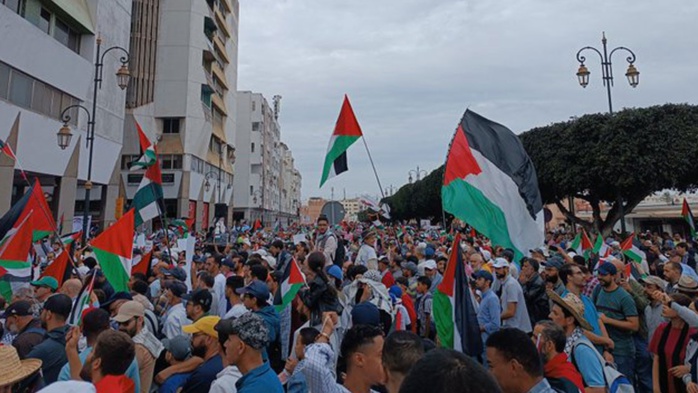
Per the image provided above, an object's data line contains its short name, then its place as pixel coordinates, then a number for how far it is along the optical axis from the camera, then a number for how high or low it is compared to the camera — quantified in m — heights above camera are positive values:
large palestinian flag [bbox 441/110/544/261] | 5.25 +0.49
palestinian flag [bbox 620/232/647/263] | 9.21 -0.53
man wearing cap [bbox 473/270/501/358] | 5.55 -1.10
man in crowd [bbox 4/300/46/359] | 4.29 -0.92
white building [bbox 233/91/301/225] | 63.25 +9.94
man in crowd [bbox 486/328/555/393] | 2.60 -0.82
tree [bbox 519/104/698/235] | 22.25 +3.79
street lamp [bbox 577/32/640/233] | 16.30 +5.72
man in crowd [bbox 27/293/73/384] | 3.58 -0.95
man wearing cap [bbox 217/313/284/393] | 2.79 -0.82
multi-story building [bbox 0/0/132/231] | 19.70 +6.79
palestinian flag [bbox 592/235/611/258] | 10.22 -0.55
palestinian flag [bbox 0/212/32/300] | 6.20 -0.38
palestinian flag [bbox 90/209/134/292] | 5.87 -0.35
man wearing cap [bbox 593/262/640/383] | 5.20 -1.06
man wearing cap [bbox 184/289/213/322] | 4.45 -0.80
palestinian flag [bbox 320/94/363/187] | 8.28 +1.67
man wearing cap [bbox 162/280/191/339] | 4.66 -0.96
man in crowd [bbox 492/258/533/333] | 5.81 -1.07
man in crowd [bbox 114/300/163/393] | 3.56 -0.94
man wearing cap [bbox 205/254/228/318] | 6.07 -0.99
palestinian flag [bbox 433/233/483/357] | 4.05 -0.81
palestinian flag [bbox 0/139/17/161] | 8.07 +1.39
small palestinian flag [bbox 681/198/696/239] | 13.49 +0.37
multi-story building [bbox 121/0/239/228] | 38.97 +11.51
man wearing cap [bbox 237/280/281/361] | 4.58 -0.79
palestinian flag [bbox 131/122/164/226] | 9.43 +0.66
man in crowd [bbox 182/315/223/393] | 3.32 -1.02
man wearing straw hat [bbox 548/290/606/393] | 3.29 -0.92
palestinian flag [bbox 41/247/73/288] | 6.53 -0.63
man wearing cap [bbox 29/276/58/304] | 5.77 -0.82
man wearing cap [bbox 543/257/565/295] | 5.83 -0.69
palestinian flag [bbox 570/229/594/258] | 10.71 -0.45
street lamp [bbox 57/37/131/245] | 13.89 +2.80
